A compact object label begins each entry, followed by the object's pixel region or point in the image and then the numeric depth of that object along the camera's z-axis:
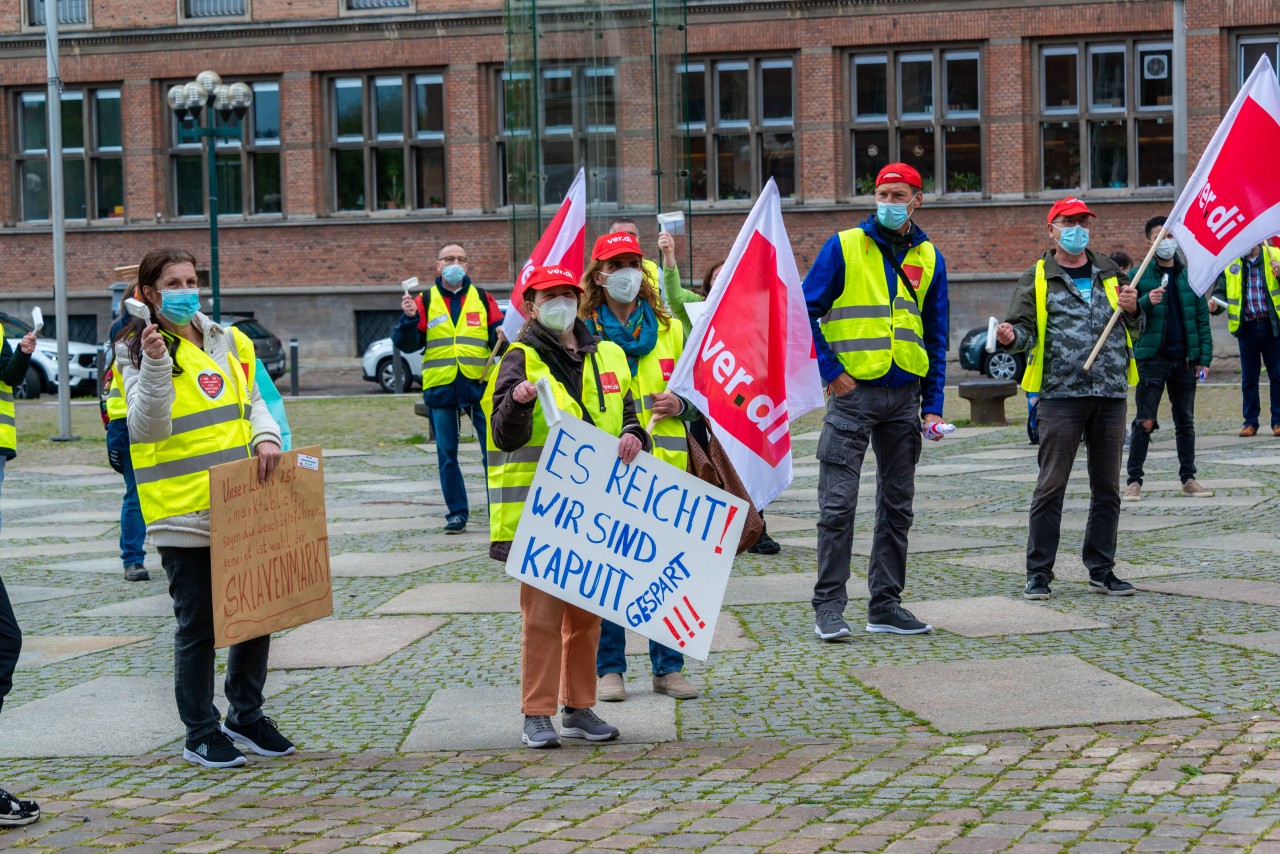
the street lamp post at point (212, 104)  25.50
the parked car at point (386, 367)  28.39
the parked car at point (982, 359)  25.48
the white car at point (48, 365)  28.17
